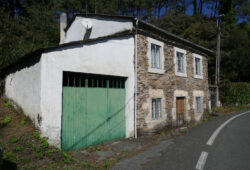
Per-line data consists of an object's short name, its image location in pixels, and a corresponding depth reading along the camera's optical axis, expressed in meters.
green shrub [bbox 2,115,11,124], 6.54
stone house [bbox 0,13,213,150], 5.70
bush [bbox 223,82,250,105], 19.28
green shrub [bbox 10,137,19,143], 5.32
